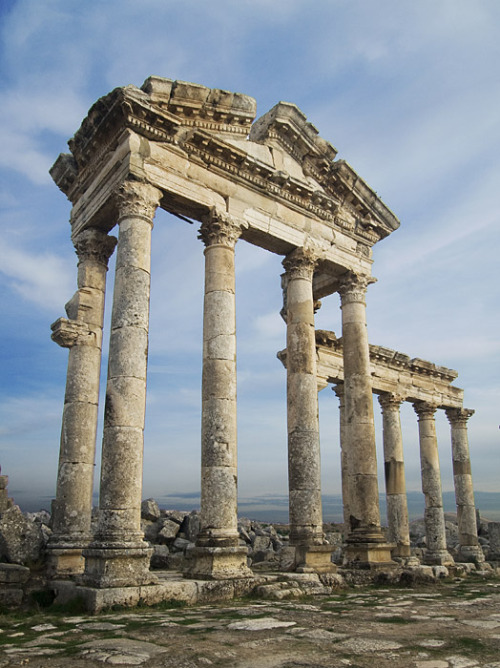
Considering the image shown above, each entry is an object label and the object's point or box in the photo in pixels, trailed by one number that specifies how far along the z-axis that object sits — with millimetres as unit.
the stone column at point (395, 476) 22031
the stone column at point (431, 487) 23188
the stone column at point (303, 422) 12867
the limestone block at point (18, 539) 11727
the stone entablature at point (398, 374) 21234
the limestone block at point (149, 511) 18531
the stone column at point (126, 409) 9445
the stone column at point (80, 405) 11711
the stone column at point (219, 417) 10883
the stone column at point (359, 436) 14211
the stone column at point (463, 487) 24844
